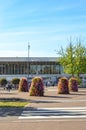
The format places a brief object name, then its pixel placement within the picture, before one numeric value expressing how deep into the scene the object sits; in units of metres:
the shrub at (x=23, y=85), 22.01
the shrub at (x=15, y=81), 33.01
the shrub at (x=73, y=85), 23.15
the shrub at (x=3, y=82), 34.95
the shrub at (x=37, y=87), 17.78
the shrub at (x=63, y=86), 20.27
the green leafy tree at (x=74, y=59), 32.06
